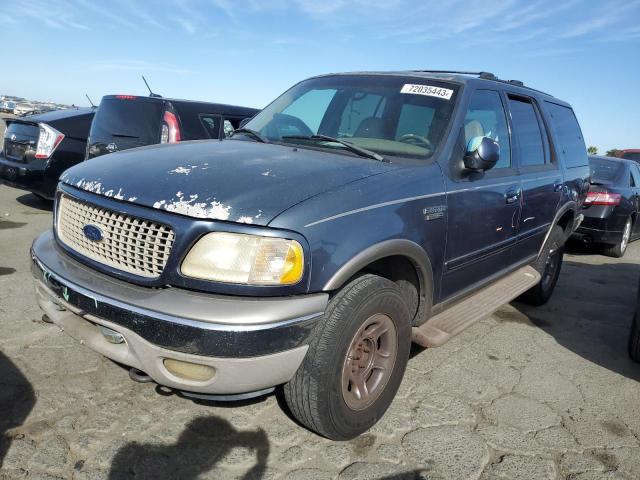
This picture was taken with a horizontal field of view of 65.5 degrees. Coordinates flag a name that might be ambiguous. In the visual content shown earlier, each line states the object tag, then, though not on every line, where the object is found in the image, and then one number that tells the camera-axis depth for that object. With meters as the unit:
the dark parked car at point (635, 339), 3.68
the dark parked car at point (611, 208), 7.22
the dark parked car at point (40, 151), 6.91
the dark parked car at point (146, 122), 5.89
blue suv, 2.04
